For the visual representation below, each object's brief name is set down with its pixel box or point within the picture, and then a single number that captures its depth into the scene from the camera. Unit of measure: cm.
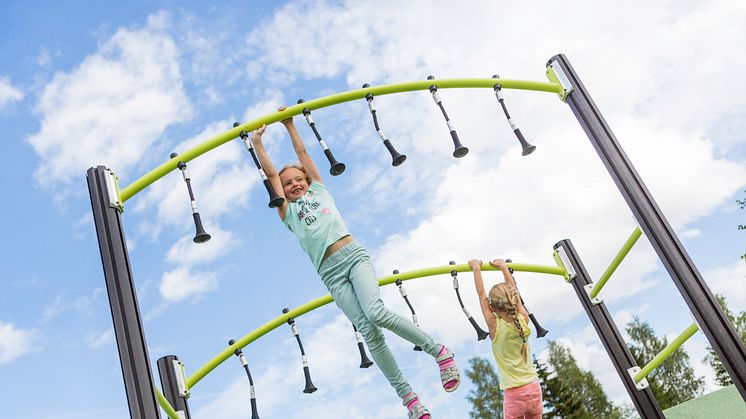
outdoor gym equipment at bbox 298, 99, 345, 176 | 415
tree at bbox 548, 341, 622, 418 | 2903
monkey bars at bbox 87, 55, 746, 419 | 372
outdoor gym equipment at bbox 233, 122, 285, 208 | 407
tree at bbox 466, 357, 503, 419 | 2527
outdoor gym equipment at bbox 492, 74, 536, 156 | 473
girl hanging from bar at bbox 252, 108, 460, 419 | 419
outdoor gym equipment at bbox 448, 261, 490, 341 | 574
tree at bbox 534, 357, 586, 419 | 2716
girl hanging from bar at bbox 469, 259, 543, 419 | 510
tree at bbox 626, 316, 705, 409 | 2931
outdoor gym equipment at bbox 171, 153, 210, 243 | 400
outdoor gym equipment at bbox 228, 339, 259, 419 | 520
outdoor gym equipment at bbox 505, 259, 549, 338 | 602
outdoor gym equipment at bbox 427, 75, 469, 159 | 445
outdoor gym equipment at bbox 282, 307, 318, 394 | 491
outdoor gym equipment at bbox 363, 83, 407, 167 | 427
